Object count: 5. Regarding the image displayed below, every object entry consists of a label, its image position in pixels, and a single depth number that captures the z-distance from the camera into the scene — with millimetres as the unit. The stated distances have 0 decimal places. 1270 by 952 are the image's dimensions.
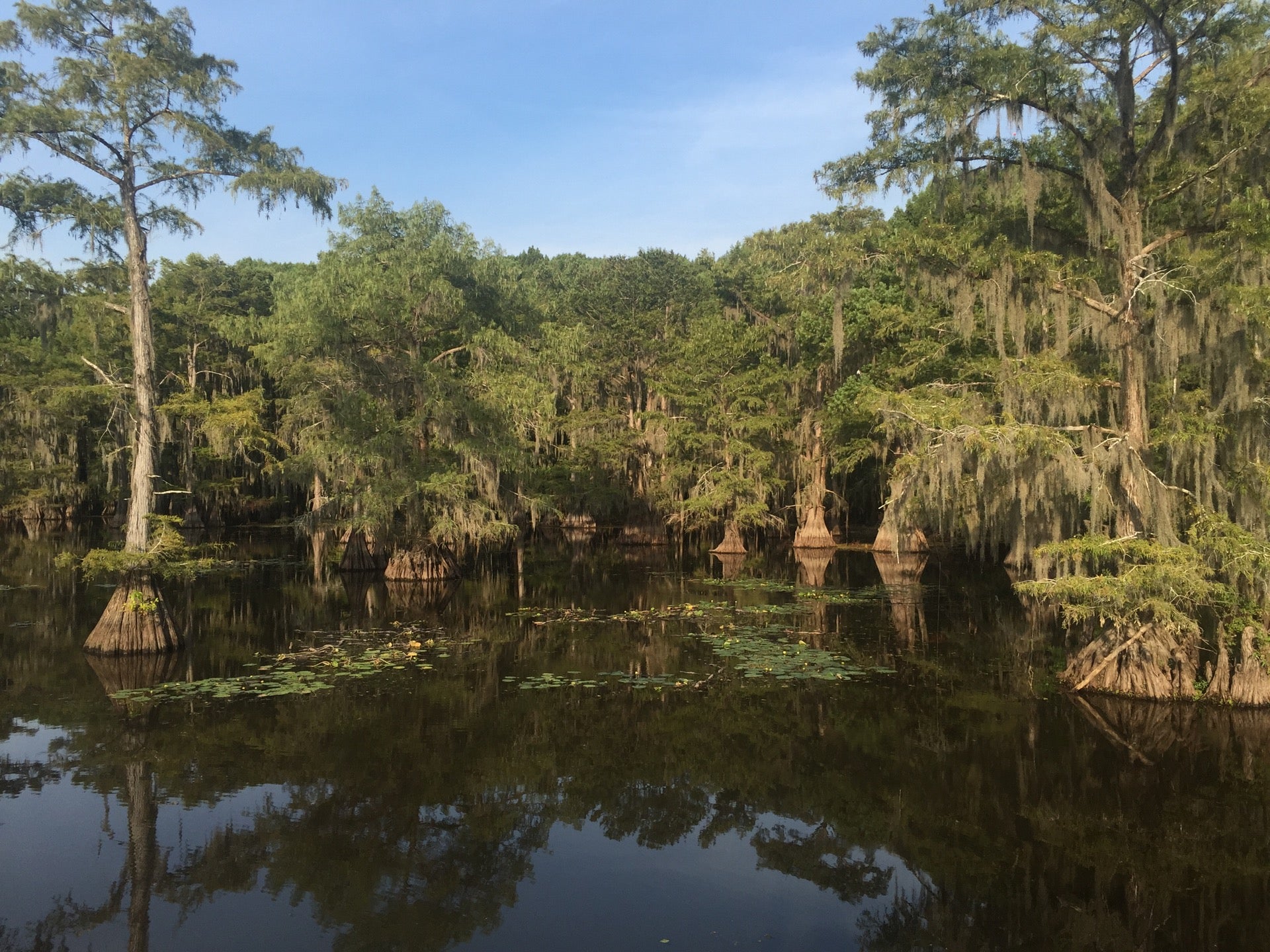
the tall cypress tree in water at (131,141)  11969
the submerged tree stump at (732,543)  27516
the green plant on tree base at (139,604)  12008
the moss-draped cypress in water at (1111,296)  9383
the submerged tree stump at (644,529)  31641
